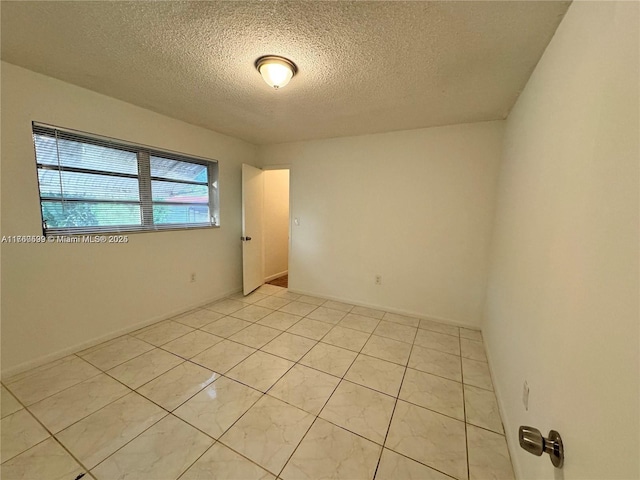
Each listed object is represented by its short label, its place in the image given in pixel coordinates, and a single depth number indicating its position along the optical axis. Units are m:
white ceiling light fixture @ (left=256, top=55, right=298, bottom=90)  1.65
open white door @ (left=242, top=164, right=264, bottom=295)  3.68
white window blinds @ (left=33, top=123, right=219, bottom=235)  2.08
